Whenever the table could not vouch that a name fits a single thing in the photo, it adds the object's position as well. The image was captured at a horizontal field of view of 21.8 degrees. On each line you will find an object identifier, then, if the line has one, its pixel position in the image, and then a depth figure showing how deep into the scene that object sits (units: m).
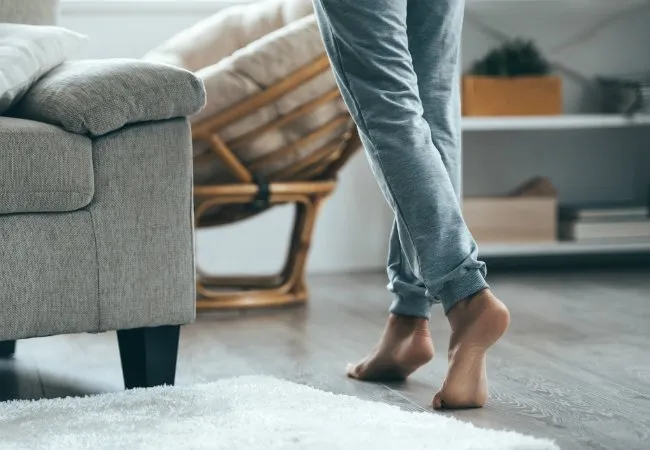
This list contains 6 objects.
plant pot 4.88
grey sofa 2.84
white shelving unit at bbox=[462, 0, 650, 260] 4.81
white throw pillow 2.99
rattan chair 3.95
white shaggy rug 2.47
